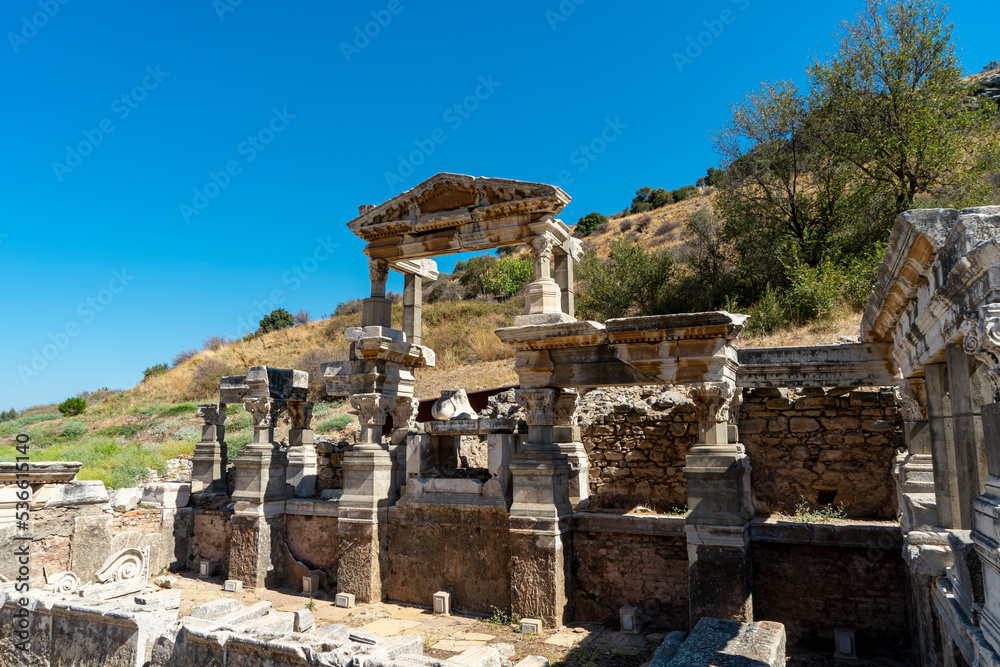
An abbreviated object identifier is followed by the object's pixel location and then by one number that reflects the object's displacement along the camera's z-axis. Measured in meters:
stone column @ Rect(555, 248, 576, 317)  9.49
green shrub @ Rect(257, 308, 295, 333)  42.69
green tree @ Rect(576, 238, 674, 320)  20.97
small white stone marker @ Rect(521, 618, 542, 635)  7.70
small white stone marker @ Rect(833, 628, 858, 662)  6.57
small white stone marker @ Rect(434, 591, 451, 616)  8.57
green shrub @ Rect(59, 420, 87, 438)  24.98
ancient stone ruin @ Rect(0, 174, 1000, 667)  4.62
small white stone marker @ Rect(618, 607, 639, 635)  7.54
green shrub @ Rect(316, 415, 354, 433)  18.93
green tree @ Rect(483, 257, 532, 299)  34.88
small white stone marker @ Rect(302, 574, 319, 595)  10.01
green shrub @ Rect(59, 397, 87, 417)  30.38
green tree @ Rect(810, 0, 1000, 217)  15.56
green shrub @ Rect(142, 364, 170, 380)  36.35
